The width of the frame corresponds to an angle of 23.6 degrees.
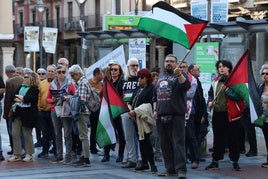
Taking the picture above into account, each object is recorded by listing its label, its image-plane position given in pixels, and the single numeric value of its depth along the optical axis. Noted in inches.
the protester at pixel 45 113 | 512.4
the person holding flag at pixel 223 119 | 431.5
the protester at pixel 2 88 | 499.8
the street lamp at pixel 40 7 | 1195.6
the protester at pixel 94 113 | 495.5
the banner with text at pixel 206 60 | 596.4
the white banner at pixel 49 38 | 1018.7
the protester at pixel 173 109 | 399.9
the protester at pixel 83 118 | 463.5
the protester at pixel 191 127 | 449.1
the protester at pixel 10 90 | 500.1
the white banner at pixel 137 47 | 696.3
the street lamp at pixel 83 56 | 769.5
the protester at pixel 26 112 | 489.4
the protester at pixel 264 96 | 443.8
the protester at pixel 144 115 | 429.4
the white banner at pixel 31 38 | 1034.1
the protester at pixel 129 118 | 448.5
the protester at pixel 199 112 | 462.0
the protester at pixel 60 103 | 474.0
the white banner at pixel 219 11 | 771.4
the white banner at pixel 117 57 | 562.9
